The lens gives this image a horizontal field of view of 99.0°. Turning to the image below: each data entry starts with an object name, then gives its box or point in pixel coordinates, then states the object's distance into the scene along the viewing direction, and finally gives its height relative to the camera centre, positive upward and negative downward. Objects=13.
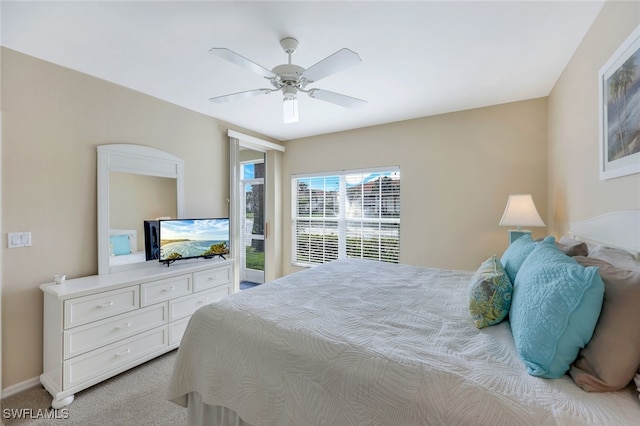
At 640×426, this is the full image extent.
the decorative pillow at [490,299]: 1.28 -0.42
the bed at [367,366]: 0.83 -0.57
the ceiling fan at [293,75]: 1.59 +0.90
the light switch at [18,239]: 2.01 -0.19
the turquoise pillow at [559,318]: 0.88 -0.36
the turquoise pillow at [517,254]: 1.49 -0.25
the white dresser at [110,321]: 1.96 -0.89
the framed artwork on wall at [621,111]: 1.29 +0.52
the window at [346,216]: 3.89 -0.06
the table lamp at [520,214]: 2.51 -0.03
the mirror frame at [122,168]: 2.48 +0.46
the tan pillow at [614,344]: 0.82 -0.41
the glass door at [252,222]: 4.88 -0.17
